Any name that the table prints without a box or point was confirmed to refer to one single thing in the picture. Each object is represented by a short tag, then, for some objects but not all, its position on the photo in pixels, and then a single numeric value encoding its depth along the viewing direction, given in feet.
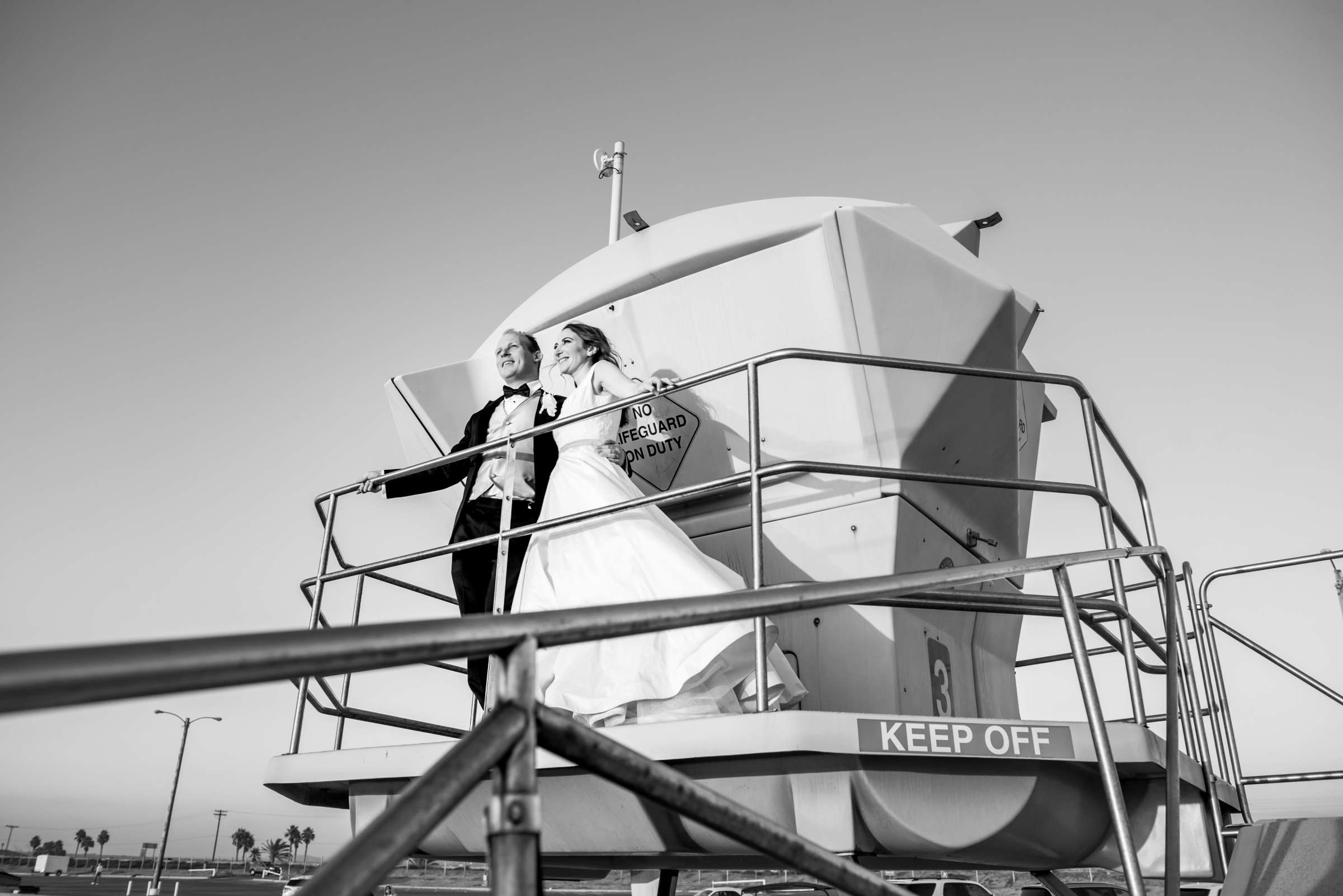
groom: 14.66
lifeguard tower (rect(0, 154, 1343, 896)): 3.76
